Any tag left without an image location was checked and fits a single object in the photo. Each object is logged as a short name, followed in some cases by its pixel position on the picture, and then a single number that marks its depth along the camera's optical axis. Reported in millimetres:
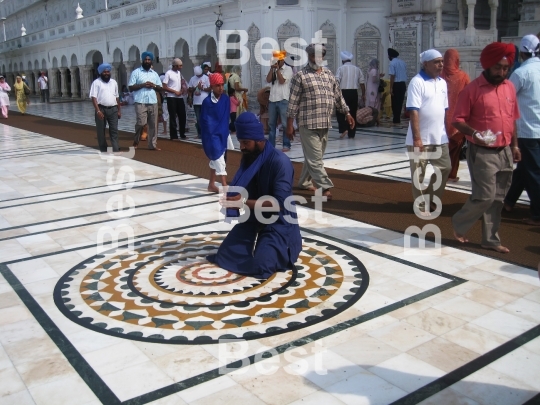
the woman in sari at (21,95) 17359
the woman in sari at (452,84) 5590
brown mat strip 4047
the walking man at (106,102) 8375
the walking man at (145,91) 8508
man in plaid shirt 5301
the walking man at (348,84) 9773
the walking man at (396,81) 11180
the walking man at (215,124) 5574
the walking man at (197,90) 9062
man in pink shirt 3725
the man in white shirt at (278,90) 7918
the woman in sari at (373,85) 11047
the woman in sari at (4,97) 16562
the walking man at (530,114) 4371
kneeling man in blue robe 3523
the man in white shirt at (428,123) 4445
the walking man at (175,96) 9461
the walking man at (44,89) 23830
